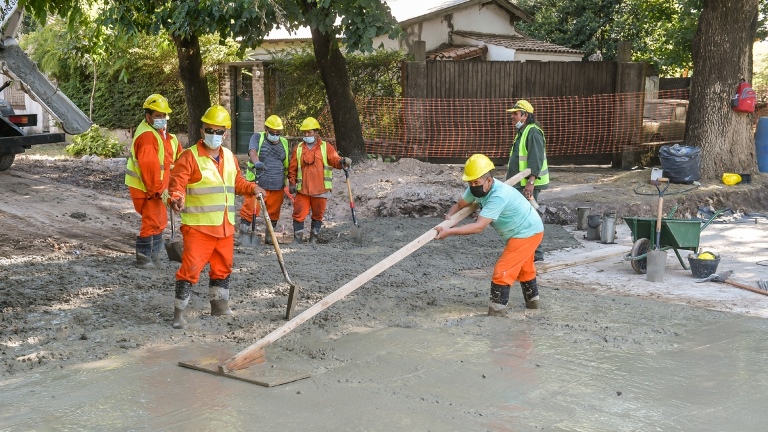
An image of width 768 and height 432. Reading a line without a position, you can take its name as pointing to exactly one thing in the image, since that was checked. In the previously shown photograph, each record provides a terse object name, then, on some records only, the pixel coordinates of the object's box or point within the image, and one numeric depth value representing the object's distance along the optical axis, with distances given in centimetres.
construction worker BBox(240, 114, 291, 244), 1073
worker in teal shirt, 705
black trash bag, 1462
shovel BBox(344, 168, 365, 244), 1074
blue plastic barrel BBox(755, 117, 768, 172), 1688
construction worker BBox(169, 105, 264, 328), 686
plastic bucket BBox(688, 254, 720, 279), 873
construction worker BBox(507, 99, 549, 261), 932
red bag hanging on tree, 1512
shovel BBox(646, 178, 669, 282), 870
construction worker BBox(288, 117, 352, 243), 1072
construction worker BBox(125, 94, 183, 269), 850
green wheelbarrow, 881
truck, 1231
